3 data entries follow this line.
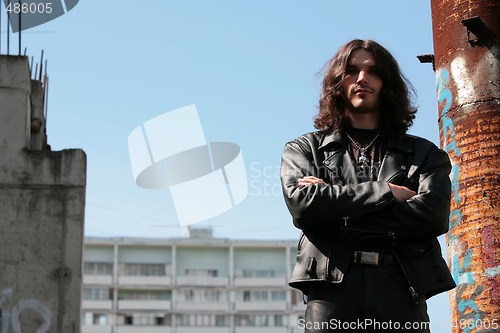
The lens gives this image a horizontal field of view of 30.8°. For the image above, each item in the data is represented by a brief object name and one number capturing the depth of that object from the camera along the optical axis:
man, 3.93
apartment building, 78.19
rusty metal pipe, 8.73
